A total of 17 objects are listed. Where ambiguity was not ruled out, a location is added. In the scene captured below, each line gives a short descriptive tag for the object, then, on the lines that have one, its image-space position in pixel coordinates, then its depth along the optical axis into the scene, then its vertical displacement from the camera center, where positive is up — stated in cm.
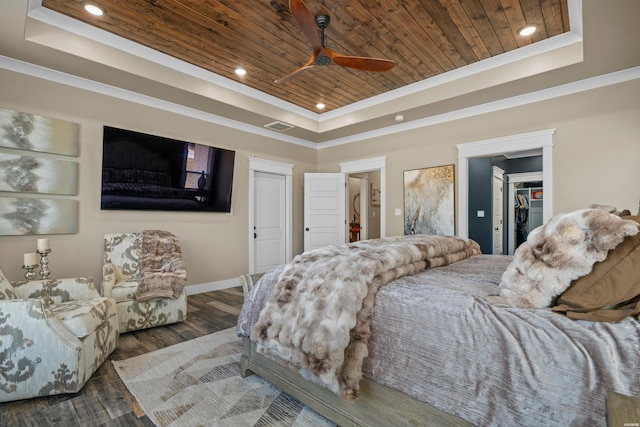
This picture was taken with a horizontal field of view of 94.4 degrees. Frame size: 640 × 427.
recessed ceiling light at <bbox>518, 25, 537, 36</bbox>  289 +190
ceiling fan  245 +150
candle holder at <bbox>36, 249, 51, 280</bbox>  256 -42
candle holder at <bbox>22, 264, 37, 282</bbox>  233 -47
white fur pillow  105 -12
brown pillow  101 -23
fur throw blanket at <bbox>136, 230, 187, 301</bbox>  294 -56
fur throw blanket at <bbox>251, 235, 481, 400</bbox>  132 -44
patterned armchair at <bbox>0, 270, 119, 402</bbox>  179 -83
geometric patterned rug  167 -112
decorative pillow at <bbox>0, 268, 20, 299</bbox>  206 -53
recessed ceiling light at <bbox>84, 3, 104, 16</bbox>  259 +185
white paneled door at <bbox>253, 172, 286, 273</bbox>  520 -5
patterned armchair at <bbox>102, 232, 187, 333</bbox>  286 -71
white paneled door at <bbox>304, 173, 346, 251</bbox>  558 +17
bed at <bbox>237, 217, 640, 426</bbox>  92 -50
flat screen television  353 +59
